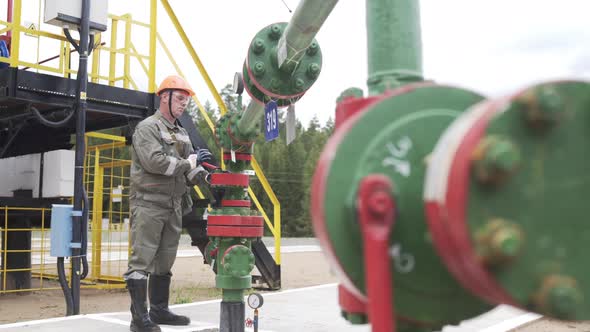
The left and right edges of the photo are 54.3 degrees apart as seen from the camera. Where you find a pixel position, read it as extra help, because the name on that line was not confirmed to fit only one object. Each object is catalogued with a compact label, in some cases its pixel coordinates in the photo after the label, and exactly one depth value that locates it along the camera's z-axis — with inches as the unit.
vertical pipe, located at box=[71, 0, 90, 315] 211.3
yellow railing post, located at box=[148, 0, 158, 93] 253.3
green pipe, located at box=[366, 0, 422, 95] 50.8
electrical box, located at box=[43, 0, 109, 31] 212.2
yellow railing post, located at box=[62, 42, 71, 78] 238.0
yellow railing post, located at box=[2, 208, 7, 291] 254.7
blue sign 122.3
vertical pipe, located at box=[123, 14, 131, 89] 264.4
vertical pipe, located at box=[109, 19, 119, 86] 267.0
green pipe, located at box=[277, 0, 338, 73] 74.4
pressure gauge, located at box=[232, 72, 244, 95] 138.0
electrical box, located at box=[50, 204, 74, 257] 208.1
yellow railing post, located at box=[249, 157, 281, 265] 280.1
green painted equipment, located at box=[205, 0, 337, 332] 115.9
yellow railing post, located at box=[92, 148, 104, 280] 309.0
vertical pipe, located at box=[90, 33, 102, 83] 265.5
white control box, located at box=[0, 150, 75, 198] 252.7
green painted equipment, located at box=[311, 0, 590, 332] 31.8
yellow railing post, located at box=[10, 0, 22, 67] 210.5
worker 164.1
